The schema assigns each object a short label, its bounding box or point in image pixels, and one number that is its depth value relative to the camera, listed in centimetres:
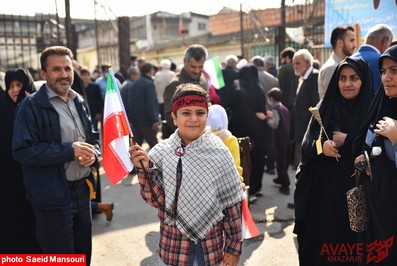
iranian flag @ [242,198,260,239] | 267
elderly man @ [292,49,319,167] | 512
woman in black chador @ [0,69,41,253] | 354
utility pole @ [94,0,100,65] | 1046
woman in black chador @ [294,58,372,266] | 299
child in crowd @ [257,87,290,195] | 617
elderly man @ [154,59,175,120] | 982
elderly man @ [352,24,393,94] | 408
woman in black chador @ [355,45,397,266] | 243
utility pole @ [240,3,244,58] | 1330
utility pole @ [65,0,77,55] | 781
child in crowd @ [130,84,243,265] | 229
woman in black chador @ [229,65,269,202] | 545
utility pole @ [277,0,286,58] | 995
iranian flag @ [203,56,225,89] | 589
